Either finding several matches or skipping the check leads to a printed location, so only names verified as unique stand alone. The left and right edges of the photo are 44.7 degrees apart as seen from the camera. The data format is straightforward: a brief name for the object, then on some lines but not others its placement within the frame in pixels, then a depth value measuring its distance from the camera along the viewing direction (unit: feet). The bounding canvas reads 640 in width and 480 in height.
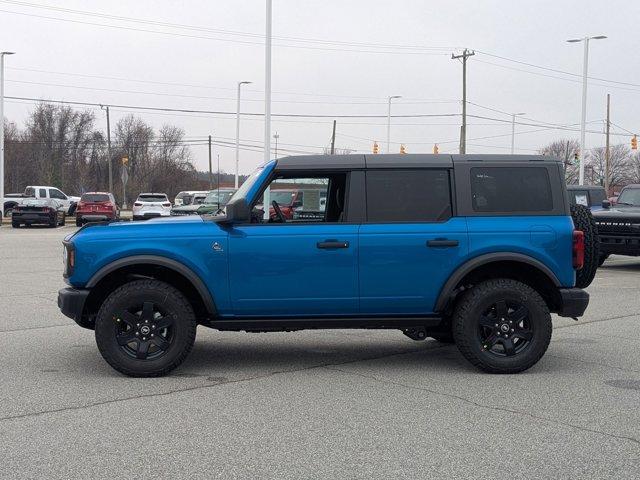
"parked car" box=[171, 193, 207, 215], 98.34
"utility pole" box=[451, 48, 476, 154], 159.14
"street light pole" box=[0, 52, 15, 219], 142.10
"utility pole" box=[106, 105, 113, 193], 228.67
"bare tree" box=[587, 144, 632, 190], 377.50
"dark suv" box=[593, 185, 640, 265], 50.83
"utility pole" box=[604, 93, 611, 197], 221.87
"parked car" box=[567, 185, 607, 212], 66.49
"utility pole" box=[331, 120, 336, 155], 215.76
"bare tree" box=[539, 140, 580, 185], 375.78
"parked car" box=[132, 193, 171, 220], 123.85
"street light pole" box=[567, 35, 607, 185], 122.52
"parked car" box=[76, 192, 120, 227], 114.73
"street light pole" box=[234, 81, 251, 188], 162.81
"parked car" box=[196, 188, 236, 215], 93.81
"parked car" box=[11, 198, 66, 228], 112.98
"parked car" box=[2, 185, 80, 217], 137.49
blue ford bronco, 21.89
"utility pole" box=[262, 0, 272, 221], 99.25
